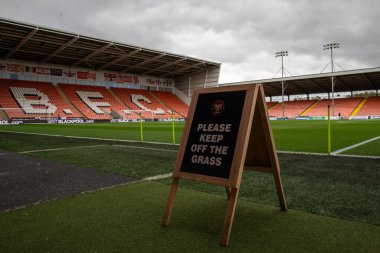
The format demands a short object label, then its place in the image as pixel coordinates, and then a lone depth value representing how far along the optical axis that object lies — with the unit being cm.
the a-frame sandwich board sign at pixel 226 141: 296
